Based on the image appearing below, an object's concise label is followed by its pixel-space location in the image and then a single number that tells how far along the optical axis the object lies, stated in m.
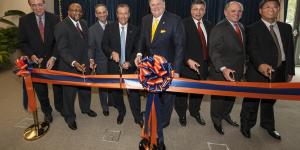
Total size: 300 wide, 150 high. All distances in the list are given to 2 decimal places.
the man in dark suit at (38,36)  3.32
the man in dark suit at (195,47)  3.34
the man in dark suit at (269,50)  2.95
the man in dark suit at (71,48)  3.21
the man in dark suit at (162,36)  2.96
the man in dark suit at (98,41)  3.71
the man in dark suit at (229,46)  3.09
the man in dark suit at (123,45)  3.28
